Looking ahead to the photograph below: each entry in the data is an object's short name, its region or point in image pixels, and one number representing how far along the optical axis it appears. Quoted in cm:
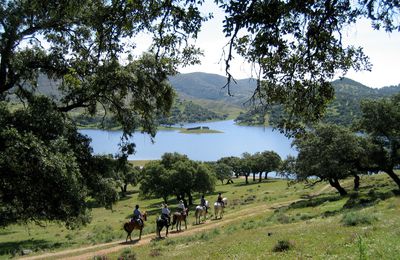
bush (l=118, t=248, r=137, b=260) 1959
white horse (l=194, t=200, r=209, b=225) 3734
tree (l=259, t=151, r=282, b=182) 11331
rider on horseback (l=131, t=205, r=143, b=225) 2875
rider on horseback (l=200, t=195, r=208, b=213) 3822
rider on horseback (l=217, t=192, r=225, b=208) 4049
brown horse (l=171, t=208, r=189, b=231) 3285
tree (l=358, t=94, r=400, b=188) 3703
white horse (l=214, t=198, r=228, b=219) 3972
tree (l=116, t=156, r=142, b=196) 9806
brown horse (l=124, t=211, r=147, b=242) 2848
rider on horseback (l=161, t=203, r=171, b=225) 3018
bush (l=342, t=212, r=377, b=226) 1953
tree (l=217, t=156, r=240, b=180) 12494
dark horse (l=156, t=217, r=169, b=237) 2912
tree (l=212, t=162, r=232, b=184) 11016
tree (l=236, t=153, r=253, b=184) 11538
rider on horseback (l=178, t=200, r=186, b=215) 3291
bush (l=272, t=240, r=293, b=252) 1536
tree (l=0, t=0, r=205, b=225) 1343
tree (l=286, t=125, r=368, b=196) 3984
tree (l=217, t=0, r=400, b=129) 733
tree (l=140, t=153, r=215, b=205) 6756
